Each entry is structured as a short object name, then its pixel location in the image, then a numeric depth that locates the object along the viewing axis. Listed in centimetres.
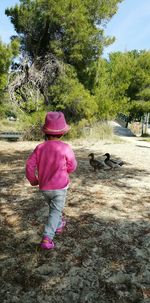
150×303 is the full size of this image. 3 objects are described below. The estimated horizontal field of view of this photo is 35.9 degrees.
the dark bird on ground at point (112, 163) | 572
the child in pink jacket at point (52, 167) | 253
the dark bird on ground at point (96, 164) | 546
